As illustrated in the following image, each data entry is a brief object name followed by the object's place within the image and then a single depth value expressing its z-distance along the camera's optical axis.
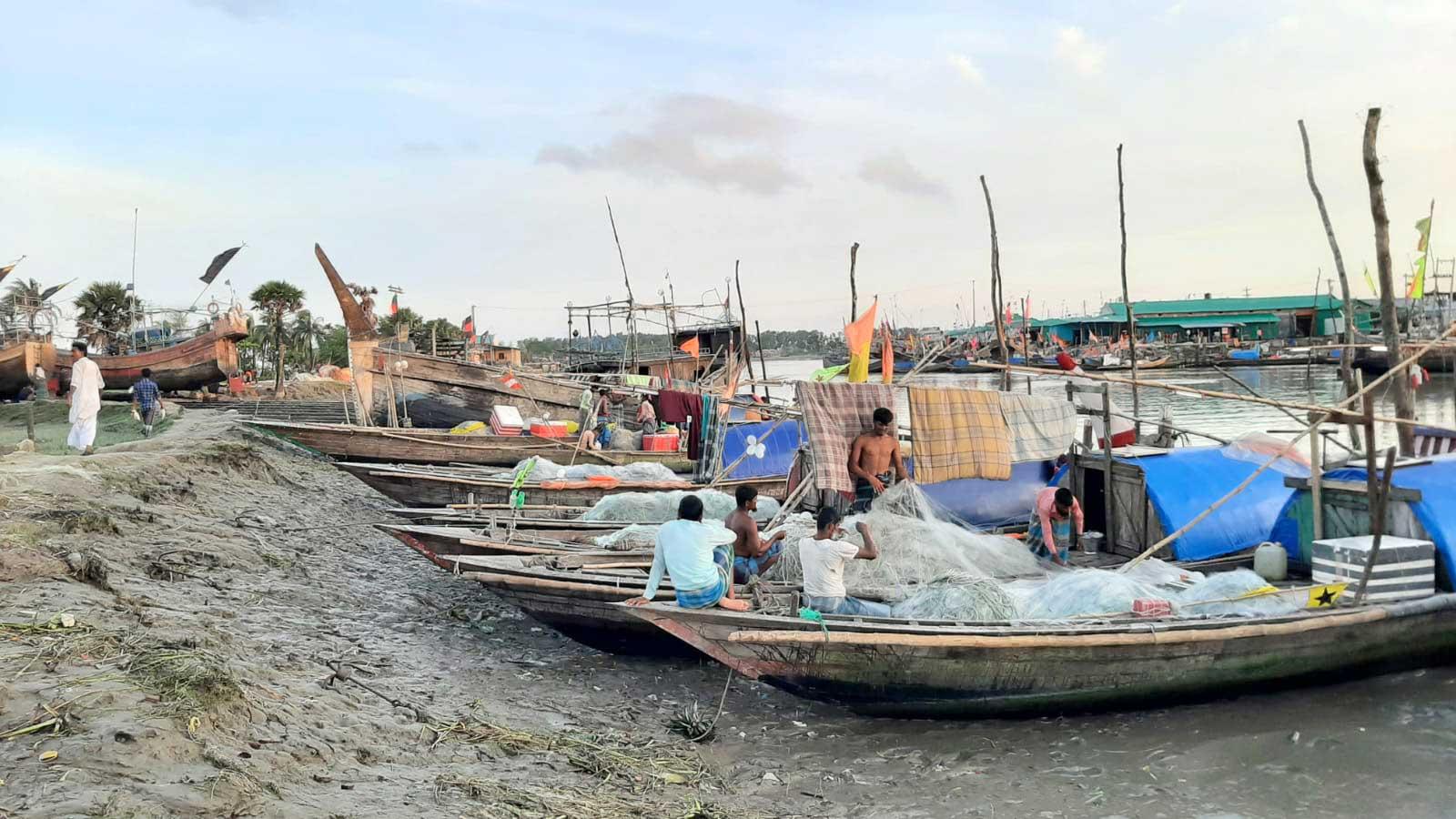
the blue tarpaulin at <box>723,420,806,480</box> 13.40
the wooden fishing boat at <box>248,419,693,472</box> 16.48
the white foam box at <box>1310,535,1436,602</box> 6.80
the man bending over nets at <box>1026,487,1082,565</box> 8.35
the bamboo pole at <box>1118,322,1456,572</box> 6.91
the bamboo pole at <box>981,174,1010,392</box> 18.00
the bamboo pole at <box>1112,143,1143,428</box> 11.25
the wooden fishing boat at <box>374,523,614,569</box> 8.82
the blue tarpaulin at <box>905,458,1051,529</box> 9.88
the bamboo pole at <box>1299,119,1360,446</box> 11.29
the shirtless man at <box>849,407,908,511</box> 8.46
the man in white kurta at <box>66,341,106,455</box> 10.94
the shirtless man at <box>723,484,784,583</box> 7.66
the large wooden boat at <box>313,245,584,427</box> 19.72
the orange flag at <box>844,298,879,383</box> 9.08
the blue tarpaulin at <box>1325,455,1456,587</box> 6.92
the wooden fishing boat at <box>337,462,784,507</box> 12.52
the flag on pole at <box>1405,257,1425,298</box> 18.15
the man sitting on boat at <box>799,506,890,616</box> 6.64
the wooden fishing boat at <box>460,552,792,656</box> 7.52
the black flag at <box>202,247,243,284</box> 21.91
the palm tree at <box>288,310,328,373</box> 47.69
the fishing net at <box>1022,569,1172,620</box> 6.75
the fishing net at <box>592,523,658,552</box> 9.14
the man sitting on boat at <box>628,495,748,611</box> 6.48
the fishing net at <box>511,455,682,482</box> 12.95
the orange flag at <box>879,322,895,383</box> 9.77
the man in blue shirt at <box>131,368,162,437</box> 16.38
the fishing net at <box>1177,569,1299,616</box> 6.76
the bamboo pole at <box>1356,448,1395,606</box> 6.45
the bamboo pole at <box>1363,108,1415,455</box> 8.60
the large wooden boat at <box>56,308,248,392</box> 23.25
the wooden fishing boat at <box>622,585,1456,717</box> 6.15
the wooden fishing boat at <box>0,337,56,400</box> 21.12
